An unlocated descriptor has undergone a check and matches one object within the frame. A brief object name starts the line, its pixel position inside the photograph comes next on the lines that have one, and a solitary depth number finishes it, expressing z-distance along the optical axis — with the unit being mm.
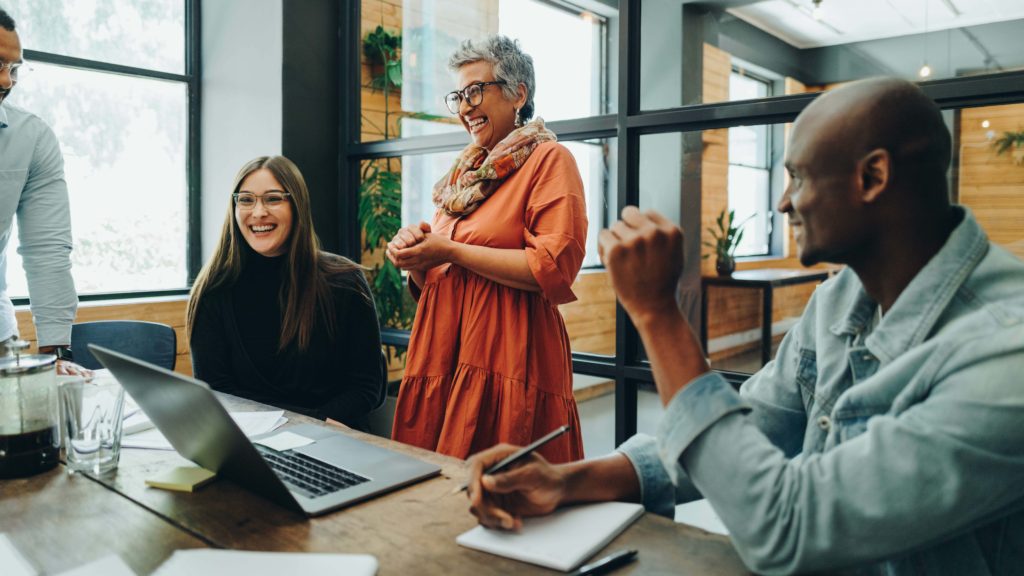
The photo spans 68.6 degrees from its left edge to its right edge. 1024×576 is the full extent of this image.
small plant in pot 2650
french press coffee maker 1226
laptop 995
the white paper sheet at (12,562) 880
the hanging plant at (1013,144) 1970
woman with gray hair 1874
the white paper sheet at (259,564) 857
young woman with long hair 2021
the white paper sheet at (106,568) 868
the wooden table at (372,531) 886
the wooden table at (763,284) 2631
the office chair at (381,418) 2137
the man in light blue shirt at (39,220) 2248
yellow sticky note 1144
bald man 743
